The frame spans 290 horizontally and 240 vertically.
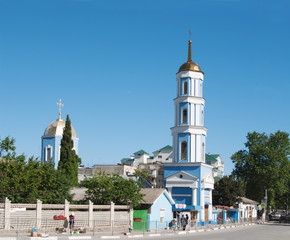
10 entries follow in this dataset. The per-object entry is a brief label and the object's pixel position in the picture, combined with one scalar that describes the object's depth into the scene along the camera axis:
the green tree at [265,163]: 65.50
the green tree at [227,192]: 57.06
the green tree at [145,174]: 82.81
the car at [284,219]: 61.54
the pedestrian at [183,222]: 36.38
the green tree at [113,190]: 33.69
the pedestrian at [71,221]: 28.27
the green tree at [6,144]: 46.72
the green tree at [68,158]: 53.44
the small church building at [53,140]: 68.81
